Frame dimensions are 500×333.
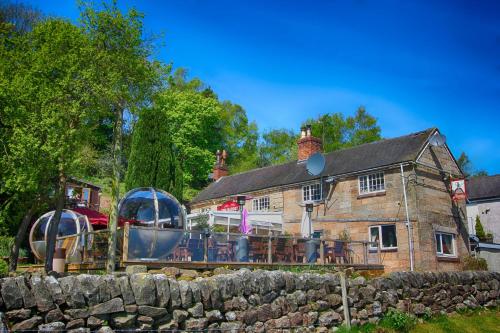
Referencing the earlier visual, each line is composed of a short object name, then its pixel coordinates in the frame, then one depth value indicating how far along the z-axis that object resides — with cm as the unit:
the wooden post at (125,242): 1423
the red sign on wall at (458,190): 2688
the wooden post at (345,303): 1337
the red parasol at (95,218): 2186
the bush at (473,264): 2630
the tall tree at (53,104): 1202
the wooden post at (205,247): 1564
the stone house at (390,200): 2488
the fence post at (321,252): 1881
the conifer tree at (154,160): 3541
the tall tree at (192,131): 4816
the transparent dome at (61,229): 1858
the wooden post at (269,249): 1730
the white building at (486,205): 3997
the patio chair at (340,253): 1979
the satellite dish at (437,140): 2718
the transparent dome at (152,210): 1711
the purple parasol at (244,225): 2117
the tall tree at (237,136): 6175
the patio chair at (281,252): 1753
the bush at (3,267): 1005
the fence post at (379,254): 2181
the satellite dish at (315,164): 2816
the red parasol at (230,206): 2864
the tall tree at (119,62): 1441
